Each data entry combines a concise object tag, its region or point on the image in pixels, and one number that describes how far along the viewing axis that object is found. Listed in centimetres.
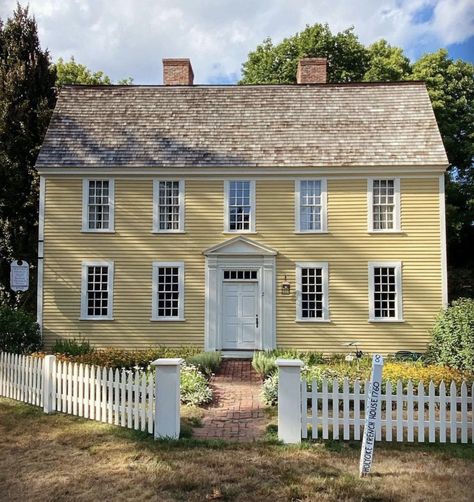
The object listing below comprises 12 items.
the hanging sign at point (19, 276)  1432
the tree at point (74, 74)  3409
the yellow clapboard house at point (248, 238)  1642
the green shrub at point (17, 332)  1420
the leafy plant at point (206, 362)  1316
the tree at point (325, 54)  3219
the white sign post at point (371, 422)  616
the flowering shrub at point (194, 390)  993
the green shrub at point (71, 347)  1560
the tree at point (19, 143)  2002
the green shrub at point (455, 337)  1302
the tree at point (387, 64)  2991
